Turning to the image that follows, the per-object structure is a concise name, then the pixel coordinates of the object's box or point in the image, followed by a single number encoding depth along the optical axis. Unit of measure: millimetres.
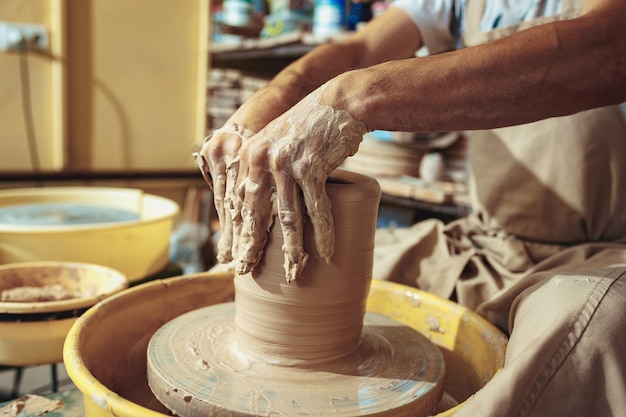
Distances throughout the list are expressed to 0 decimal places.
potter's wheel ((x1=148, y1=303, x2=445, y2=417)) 810
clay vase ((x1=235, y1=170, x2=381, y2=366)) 890
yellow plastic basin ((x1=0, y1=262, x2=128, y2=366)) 1025
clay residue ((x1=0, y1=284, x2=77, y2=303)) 1193
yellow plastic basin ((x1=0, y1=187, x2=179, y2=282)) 1430
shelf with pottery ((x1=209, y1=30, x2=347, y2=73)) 2801
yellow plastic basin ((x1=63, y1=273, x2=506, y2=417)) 1006
